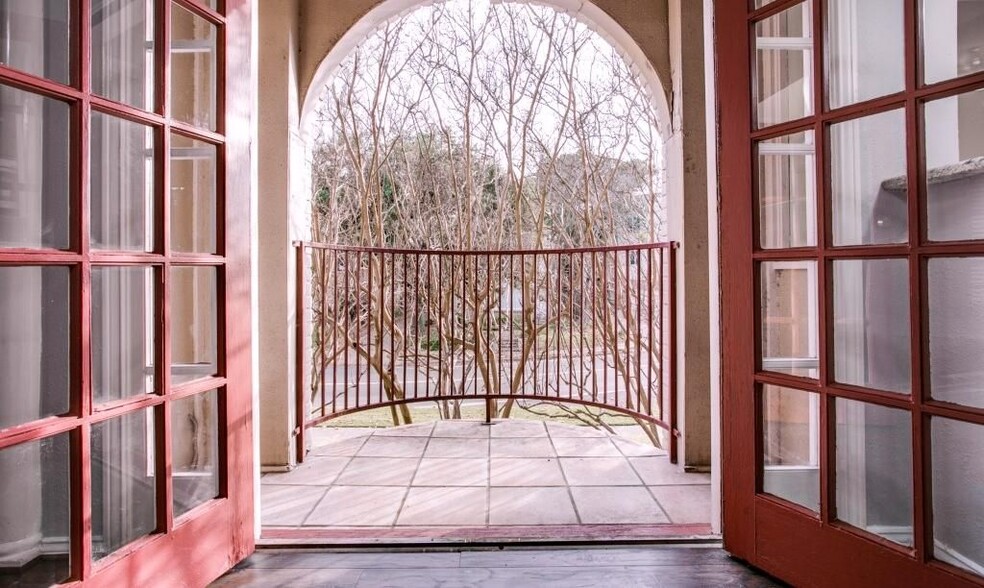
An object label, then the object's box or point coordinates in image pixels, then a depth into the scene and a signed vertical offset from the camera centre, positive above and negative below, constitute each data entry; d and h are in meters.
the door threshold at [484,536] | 1.80 -0.86
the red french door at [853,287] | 1.23 +0.02
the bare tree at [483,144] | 5.84 +1.84
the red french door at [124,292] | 1.19 +0.03
